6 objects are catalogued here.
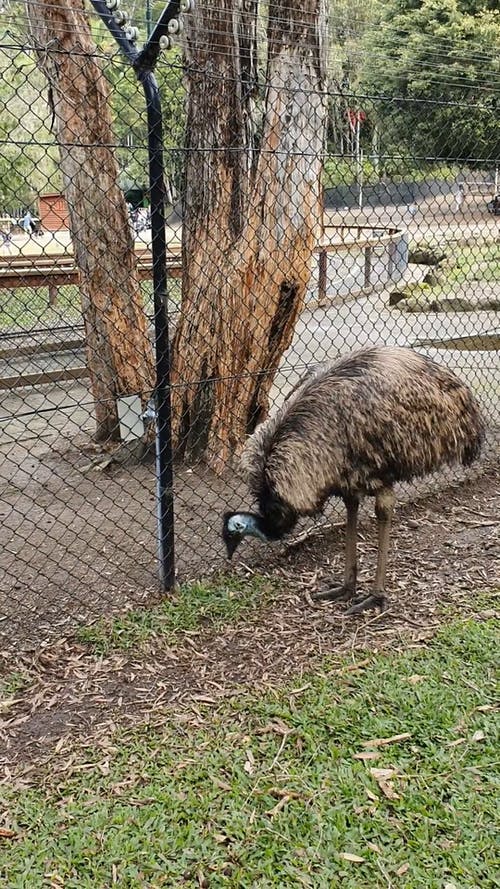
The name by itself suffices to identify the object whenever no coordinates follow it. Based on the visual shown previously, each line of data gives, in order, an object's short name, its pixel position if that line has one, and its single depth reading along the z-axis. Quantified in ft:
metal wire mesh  13.00
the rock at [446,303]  37.29
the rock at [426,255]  52.80
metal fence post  10.48
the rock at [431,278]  46.01
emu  11.32
